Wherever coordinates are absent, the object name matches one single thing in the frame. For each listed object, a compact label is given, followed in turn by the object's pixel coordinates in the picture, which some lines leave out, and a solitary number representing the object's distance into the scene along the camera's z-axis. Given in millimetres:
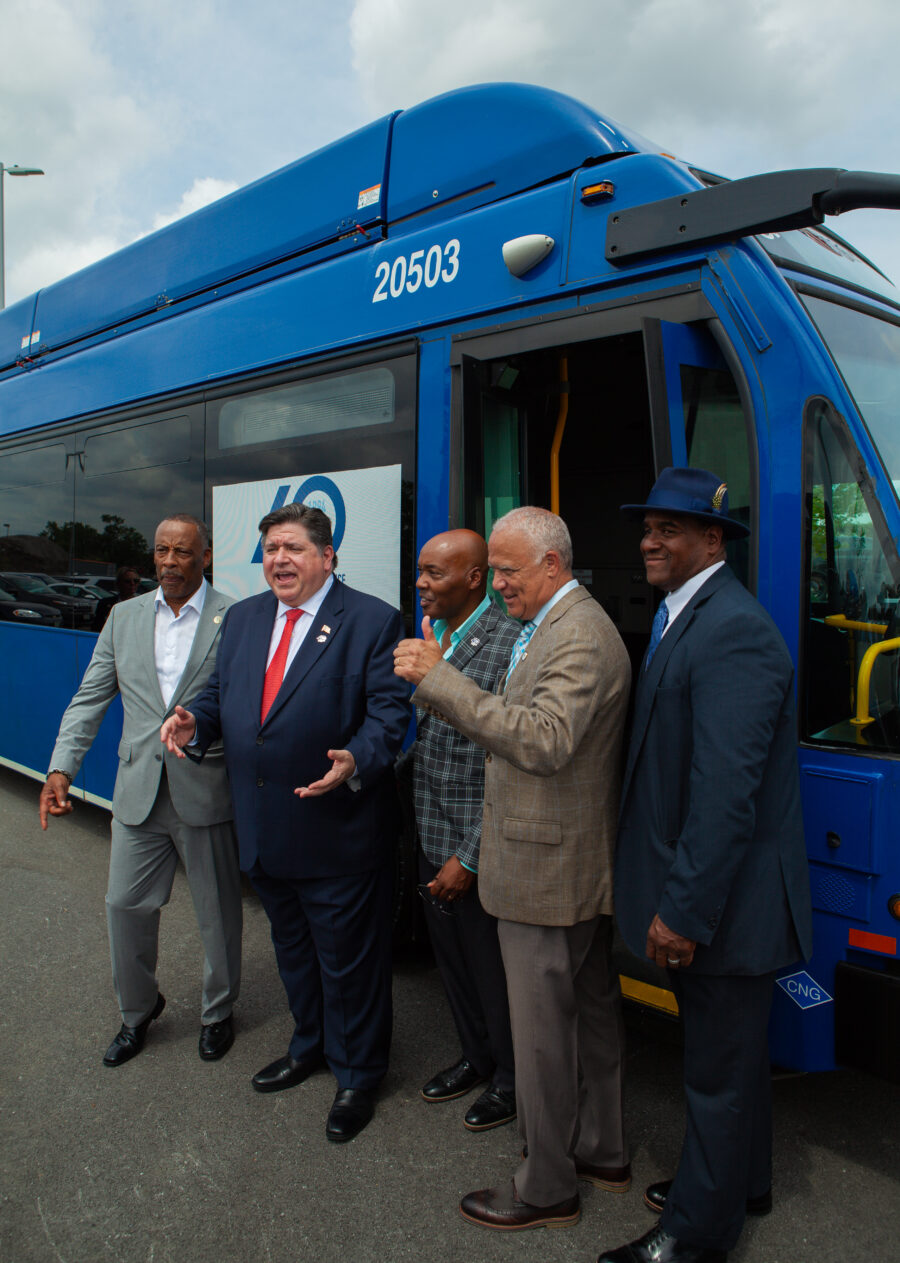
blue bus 2422
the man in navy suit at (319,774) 2811
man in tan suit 2209
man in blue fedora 2012
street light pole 13469
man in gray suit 3254
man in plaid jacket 2705
